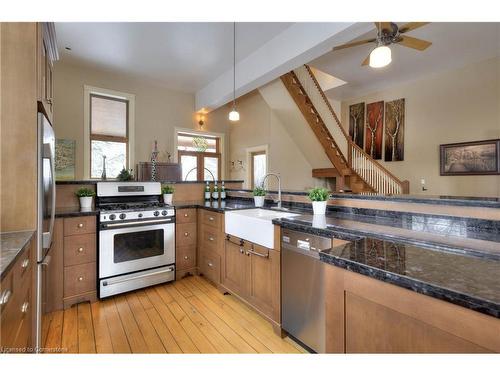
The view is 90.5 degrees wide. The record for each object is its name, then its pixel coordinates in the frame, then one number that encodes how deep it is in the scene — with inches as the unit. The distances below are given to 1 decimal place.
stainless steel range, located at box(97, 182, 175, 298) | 100.4
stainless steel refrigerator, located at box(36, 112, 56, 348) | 59.8
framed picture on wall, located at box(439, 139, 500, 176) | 181.0
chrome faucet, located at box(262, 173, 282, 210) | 105.1
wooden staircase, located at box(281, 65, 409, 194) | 195.8
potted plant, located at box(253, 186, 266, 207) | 114.3
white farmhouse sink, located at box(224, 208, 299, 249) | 80.2
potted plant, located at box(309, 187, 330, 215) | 85.4
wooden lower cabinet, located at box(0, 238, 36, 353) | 38.3
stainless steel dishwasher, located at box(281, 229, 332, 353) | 64.9
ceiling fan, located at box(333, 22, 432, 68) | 99.4
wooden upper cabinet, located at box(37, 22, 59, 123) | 61.6
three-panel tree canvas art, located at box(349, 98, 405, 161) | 235.1
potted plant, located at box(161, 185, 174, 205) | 129.3
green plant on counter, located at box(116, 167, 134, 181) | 148.8
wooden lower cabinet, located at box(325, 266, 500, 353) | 24.8
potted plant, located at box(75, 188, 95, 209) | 107.9
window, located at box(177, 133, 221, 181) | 245.3
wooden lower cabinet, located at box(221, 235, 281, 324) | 79.1
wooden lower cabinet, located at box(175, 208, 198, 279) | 120.1
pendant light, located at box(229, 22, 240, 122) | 134.0
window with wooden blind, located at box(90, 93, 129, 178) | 193.0
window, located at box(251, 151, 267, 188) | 253.4
